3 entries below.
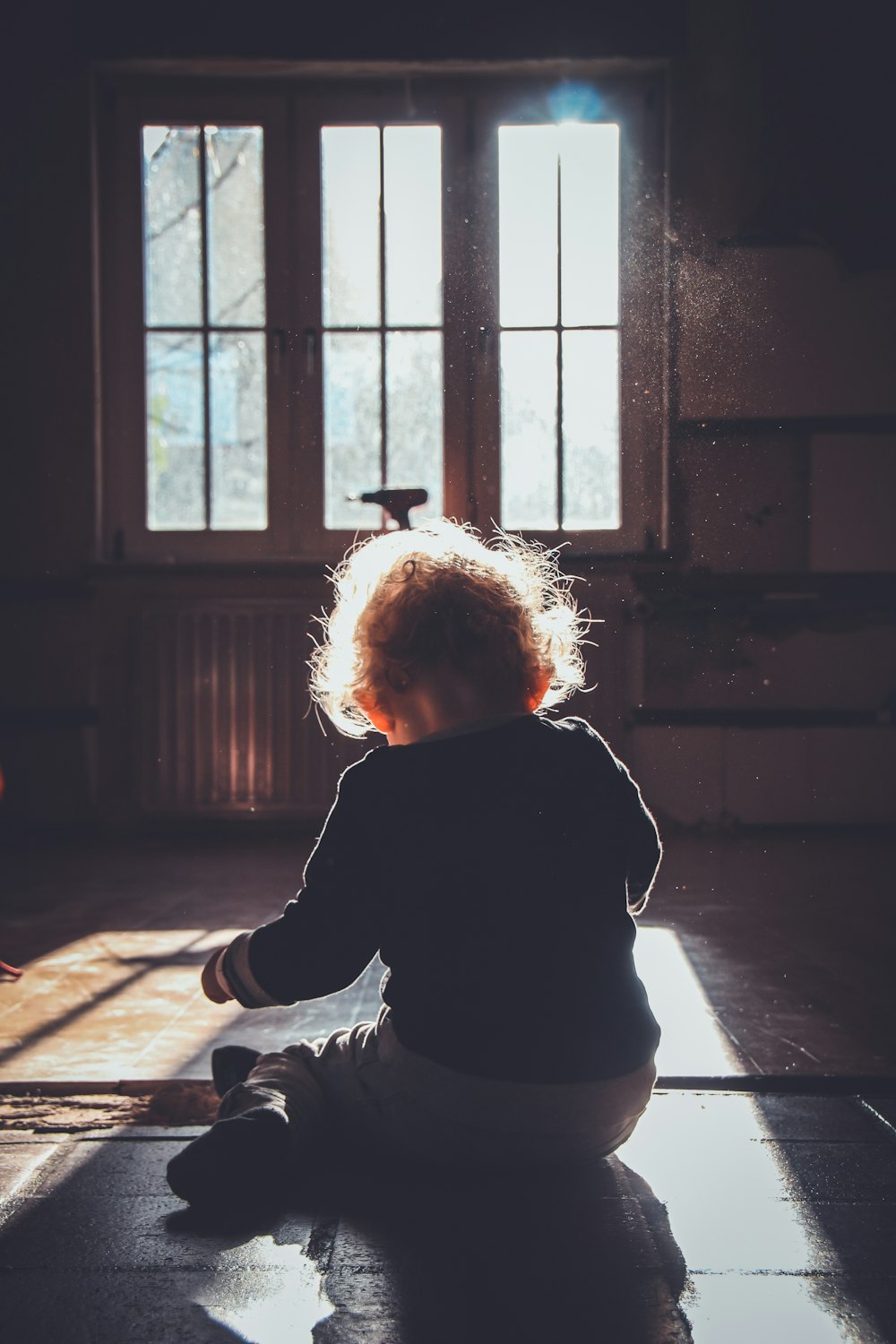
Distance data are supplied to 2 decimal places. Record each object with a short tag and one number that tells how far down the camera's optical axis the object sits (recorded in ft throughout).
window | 10.54
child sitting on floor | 2.87
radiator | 10.27
